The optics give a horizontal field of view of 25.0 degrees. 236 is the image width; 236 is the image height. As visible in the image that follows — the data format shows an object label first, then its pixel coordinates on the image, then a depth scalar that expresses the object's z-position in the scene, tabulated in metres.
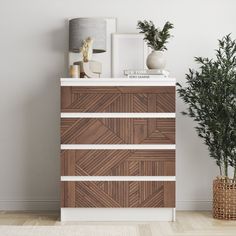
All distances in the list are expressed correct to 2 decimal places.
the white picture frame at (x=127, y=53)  4.67
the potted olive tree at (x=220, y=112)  4.29
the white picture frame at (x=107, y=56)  4.68
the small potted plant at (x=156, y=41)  4.39
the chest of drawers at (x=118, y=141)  4.19
